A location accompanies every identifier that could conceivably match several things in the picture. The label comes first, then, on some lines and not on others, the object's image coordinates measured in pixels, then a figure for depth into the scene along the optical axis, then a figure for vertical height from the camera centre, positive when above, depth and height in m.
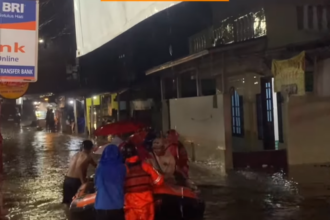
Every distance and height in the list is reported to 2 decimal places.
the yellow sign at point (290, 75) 12.26 +0.82
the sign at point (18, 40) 4.21 +0.71
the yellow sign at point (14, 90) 9.06 +0.53
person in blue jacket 5.96 -0.86
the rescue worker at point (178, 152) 9.32 -0.79
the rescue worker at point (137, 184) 6.12 -0.90
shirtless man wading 9.08 -1.00
